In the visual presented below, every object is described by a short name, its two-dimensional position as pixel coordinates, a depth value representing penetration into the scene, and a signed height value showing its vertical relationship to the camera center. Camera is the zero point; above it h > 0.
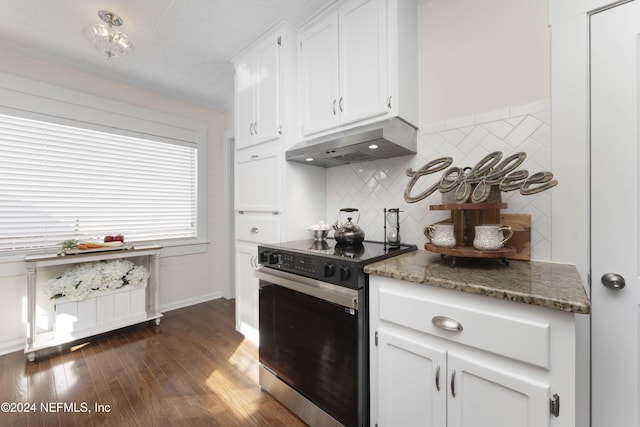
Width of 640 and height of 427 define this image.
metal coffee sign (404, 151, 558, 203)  1.09 +0.14
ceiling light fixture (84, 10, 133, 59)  1.84 +1.28
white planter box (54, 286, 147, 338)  2.29 -0.95
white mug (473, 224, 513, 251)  1.14 -0.12
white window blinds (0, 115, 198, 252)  2.30 +0.27
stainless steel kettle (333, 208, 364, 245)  1.75 -0.16
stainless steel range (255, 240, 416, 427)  1.24 -0.64
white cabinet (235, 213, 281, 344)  2.17 -0.45
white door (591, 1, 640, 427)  1.09 -0.02
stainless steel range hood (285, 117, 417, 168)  1.48 +0.41
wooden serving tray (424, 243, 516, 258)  1.12 -0.18
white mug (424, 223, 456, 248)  1.23 -0.12
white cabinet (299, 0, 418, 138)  1.54 +0.97
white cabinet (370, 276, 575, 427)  0.81 -0.55
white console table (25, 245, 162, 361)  2.15 -0.84
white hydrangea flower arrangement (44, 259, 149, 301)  2.30 -0.64
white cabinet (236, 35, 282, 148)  2.07 +1.01
